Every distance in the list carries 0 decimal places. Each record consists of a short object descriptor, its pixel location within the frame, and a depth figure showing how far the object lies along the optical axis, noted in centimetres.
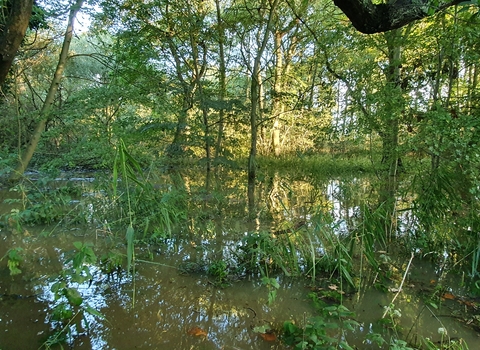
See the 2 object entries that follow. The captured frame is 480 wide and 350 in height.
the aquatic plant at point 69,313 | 204
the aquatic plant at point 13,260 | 244
